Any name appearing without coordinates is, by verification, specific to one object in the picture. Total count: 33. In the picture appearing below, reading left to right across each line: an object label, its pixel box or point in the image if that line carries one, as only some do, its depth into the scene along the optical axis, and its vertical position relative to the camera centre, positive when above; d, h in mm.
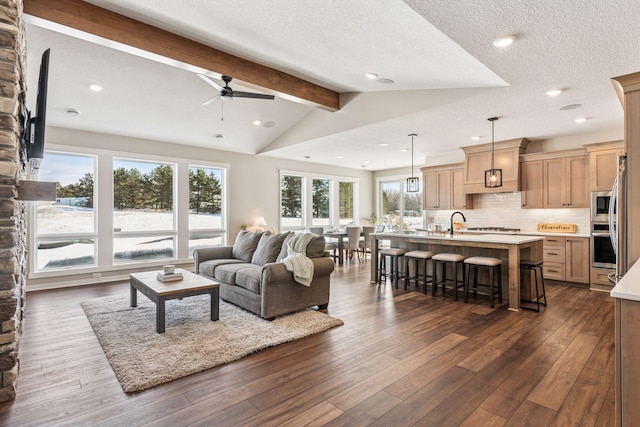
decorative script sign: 5910 -305
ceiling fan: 4207 +1489
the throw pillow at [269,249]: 4668 -513
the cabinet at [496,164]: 6293 +938
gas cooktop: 6502 -363
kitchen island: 4230 -543
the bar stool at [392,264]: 5441 -873
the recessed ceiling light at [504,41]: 2717 +1401
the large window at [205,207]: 7164 +132
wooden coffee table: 3395 -797
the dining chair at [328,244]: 8055 -765
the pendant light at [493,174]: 5157 +631
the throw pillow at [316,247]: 4238 -441
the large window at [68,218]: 5555 -71
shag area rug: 2664 -1206
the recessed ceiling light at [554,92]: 3852 +1379
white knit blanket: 3908 -593
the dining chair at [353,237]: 8156 -611
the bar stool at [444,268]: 4650 -844
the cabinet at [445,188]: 7352 +530
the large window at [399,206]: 9992 +170
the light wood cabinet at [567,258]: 5480 -799
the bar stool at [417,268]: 5008 -888
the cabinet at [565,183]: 5680 +492
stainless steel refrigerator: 2942 -65
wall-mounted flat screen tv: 2688 +737
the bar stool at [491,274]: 4289 -852
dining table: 7977 -619
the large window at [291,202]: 8766 +273
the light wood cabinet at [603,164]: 5133 +718
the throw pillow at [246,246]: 5168 -515
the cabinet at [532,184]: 6160 +492
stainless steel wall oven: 5105 -560
